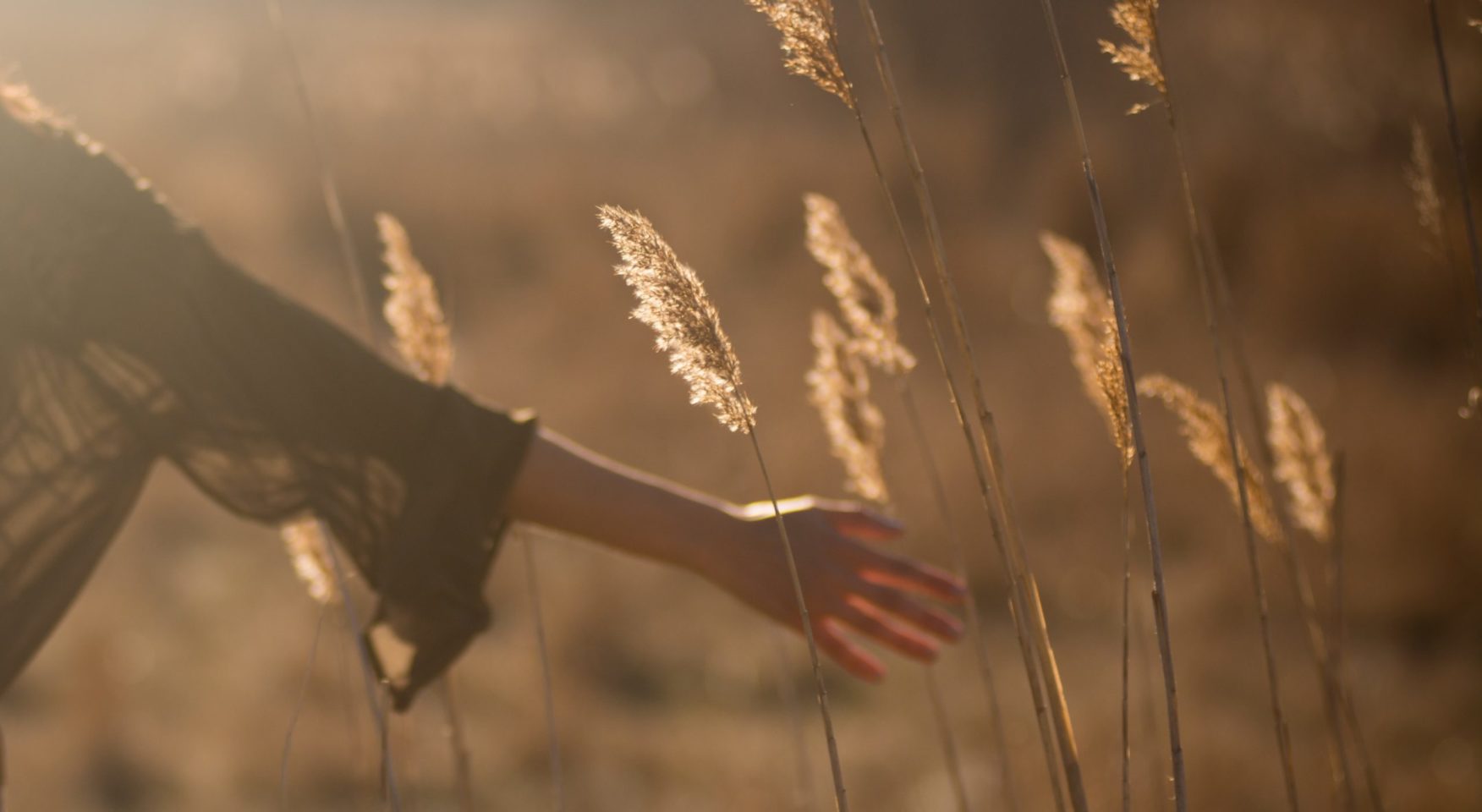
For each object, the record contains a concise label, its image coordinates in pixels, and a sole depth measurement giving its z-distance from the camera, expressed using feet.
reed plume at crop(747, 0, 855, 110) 8.00
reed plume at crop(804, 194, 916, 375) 8.79
